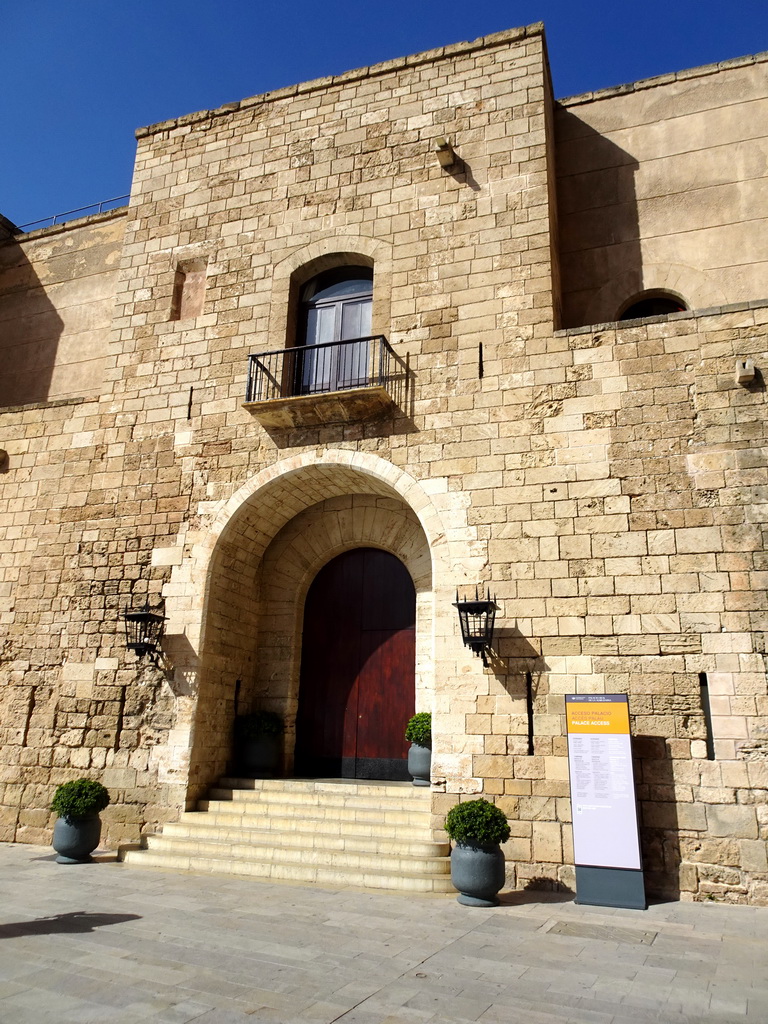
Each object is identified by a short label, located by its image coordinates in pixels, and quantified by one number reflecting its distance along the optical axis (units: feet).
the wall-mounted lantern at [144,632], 28.32
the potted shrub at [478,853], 20.15
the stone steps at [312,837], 22.48
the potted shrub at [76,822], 25.09
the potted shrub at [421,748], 27.43
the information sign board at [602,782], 20.54
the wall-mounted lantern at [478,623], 24.26
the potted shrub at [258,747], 29.99
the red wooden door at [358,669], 31.22
